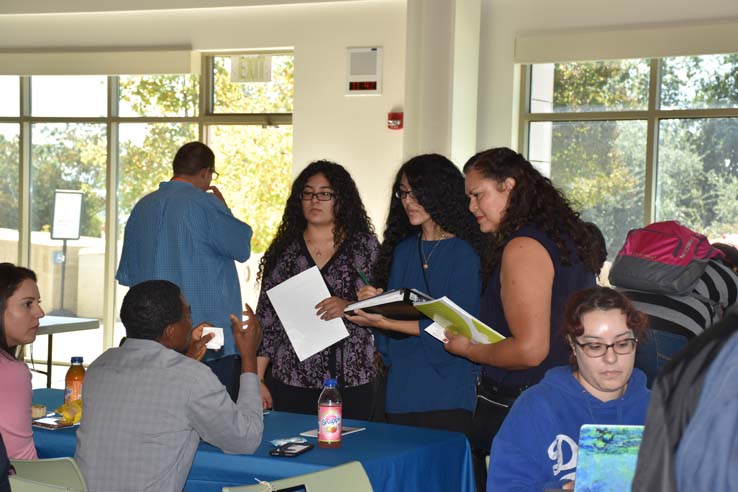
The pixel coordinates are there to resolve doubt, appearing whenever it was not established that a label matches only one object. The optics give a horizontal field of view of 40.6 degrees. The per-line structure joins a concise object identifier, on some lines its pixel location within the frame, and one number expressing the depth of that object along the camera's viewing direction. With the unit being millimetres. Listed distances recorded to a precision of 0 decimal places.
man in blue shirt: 4352
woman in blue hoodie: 2441
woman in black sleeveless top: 2748
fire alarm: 7750
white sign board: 9344
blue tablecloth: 2924
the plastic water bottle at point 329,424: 3076
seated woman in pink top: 2984
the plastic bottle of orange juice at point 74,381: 3615
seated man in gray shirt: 2734
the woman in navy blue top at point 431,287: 3289
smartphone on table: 2982
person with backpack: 3033
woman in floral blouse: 3754
